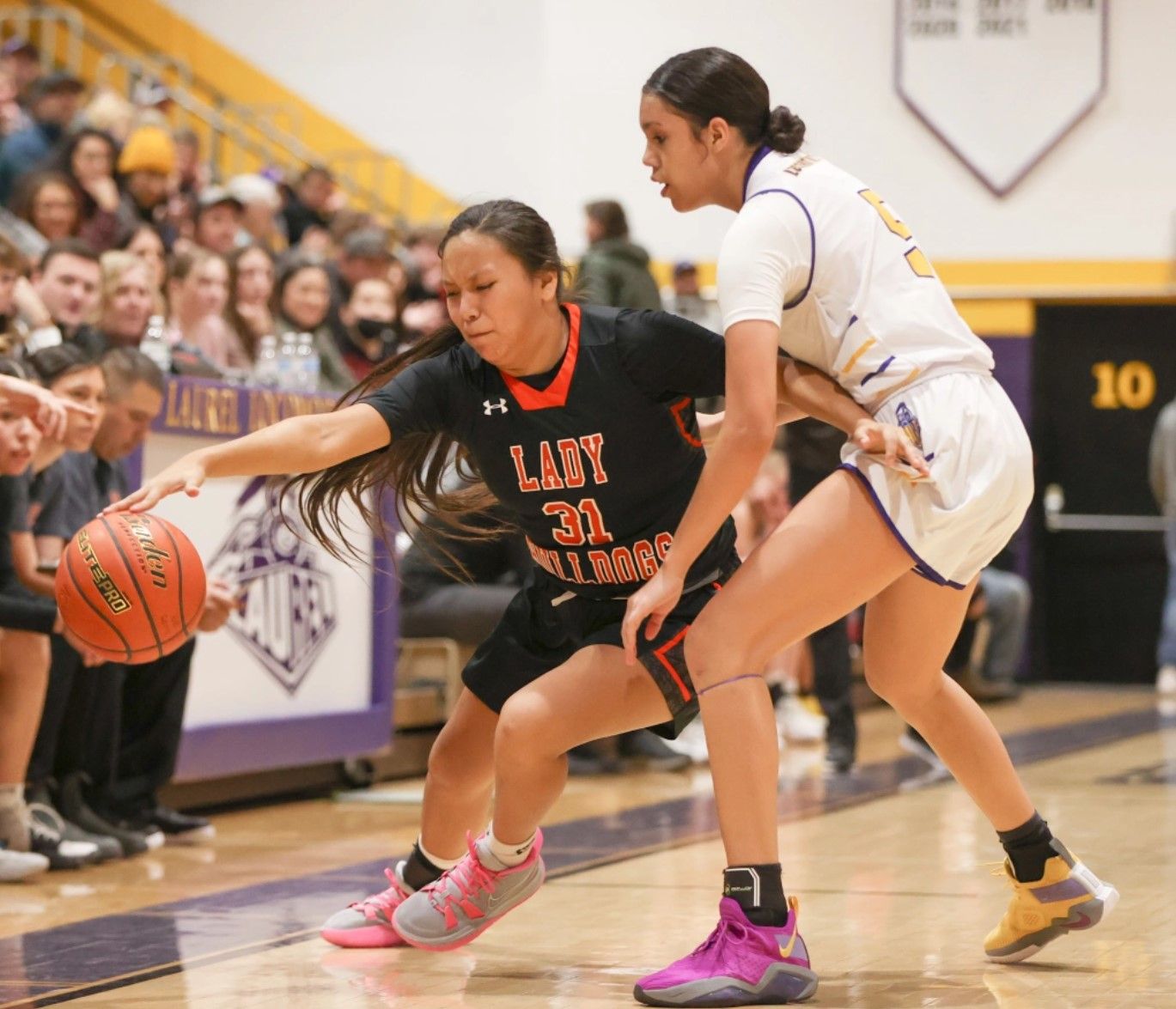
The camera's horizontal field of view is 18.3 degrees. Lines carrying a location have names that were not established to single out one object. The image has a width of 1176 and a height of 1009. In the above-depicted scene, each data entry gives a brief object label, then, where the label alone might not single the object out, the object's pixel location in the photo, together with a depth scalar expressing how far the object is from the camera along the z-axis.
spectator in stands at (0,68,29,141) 21.09
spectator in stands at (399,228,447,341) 20.29
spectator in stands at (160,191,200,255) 20.17
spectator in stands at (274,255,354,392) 15.58
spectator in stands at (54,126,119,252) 17.87
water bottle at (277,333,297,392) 13.06
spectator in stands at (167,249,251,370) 14.69
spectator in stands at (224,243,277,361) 15.05
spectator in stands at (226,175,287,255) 22.21
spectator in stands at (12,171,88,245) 15.93
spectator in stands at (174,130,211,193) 23.30
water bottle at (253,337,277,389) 13.00
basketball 7.02
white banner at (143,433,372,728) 11.71
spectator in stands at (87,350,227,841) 10.52
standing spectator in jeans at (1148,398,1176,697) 22.07
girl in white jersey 6.49
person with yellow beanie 19.71
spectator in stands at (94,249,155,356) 12.30
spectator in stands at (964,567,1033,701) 21.57
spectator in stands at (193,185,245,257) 18.71
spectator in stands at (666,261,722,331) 22.31
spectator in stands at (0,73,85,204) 20.31
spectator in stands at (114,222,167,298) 14.49
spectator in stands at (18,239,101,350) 12.18
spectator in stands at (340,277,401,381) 17.21
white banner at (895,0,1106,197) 24.47
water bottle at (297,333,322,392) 13.16
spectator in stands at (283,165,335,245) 25.27
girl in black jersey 6.93
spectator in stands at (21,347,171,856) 10.22
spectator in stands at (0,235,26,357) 10.60
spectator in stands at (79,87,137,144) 22.52
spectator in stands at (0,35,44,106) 24.11
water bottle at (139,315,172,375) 11.99
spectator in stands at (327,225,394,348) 18.65
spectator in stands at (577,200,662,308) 16.90
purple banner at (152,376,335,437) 11.47
